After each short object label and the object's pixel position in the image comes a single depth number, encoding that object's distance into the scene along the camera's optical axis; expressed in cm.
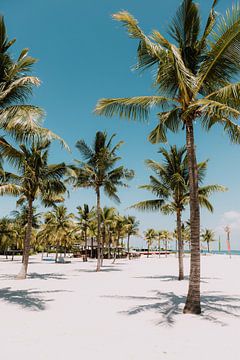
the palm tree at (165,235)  8746
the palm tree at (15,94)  871
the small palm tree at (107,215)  4163
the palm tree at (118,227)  4631
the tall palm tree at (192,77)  740
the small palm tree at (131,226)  5842
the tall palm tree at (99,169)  2353
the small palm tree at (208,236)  10000
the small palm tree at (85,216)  4206
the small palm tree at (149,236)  8044
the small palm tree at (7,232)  4269
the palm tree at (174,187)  1661
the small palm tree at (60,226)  4297
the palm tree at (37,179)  1692
